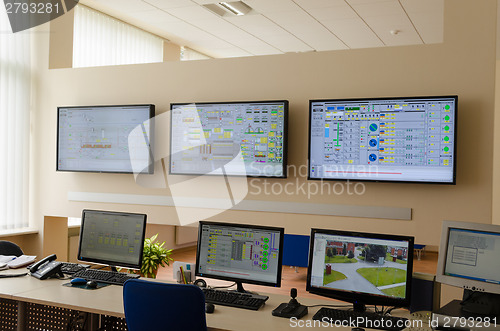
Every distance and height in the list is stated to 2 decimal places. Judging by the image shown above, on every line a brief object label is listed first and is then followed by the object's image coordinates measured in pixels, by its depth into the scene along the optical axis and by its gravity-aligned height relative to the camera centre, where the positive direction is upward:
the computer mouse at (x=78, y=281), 3.15 -0.79
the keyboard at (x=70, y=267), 3.49 -0.80
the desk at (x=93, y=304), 2.52 -0.81
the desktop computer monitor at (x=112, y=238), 3.34 -0.56
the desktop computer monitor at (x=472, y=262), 2.48 -0.49
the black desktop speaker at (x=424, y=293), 2.71 -0.70
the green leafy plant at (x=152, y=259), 5.00 -1.01
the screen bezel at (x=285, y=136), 4.02 +0.20
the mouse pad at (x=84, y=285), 3.10 -0.81
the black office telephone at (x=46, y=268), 3.30 -0.76
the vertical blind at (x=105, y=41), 6.02 +1.51
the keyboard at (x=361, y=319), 2.50 -0.80
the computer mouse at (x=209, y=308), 2.65 -0.79
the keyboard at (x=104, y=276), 3.24 -0.79
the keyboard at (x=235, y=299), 2.78 -0.79
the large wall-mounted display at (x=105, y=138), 4.56 +0.18
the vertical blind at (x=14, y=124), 4.92 +0.31
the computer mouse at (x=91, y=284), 3.11 -0.79
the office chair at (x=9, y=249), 3.99 -0.75
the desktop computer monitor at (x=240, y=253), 2.95 -0.56
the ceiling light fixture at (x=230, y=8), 5.86 +1.81
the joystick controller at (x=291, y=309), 2.64 -0.80
